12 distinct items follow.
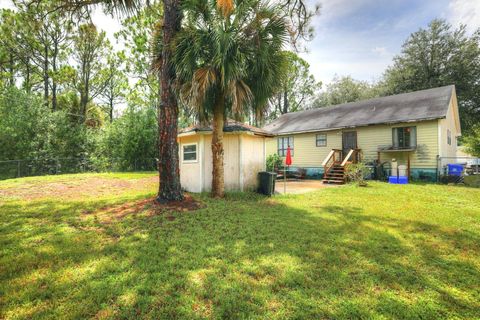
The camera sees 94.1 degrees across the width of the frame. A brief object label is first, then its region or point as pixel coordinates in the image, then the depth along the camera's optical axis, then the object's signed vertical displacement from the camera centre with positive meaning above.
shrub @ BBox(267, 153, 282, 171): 16.22 -0.04
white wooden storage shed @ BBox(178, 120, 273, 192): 8.73 +0.21
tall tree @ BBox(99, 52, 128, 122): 23.00 +9.17
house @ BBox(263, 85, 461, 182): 12.16 +1.58
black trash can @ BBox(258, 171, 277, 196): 8.86 -0.88
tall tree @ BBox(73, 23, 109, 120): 21.47 +10.11
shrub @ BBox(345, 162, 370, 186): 10.83 -0.68
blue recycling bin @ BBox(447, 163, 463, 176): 11.44 -0.65
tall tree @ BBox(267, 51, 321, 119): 31.35 +9.78
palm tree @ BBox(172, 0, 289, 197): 6.18 +3.11
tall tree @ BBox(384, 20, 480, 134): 22.36 +10.02
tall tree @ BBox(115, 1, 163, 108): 19.51 +10.00
